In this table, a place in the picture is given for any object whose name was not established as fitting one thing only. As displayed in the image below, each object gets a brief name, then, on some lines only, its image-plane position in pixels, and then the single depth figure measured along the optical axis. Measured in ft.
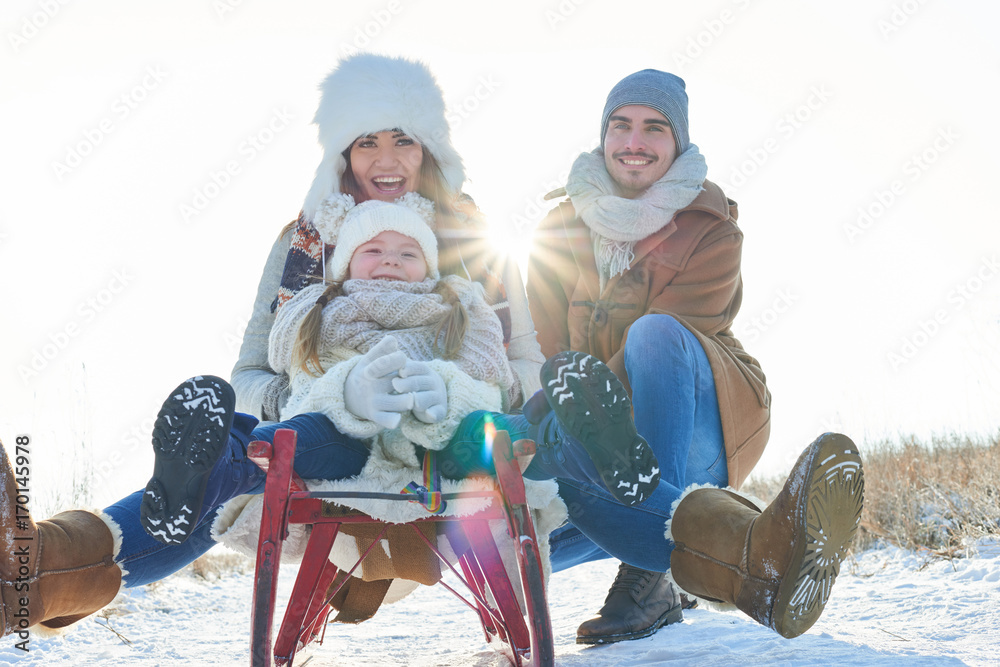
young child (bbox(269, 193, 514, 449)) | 6.30
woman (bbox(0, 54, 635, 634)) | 5.07
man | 5.03
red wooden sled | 5.19
